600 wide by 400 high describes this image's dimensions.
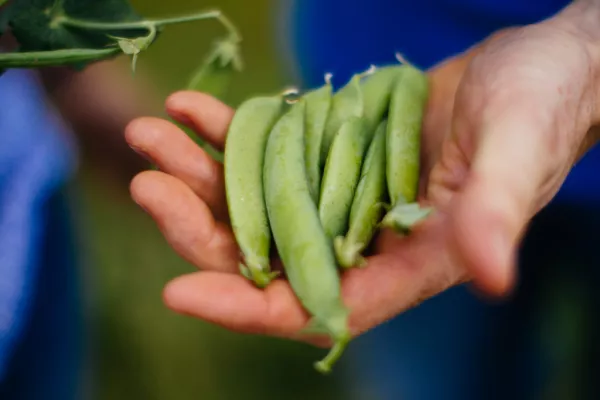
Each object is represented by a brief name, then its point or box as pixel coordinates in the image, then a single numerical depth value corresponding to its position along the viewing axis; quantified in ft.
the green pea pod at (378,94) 1.71
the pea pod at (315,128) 1.62
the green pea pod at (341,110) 1.67
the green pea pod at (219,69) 1.77
